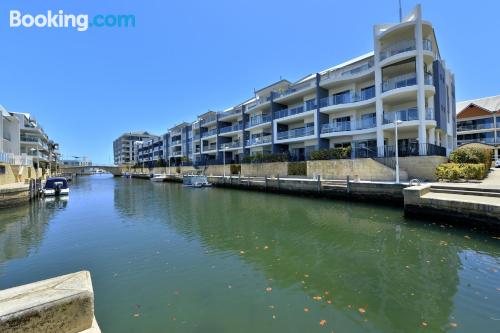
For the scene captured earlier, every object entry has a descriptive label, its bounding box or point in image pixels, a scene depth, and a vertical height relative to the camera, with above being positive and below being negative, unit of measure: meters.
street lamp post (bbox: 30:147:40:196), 51.01 +2.29
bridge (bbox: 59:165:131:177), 115.85 +1.12
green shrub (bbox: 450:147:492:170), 21.89 +0.67
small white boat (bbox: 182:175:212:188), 41.38 -2.16
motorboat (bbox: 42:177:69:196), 33.47 -2.10
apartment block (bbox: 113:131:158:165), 145.00 +15.73
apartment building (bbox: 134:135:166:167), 91.88 +7.24
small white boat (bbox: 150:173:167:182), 61.41 -2.05
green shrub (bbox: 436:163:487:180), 19.34 -0.64
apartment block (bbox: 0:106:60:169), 40.14 +6.47
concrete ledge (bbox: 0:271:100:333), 2.72 -1.53
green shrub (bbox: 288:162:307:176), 31.55 -0.29
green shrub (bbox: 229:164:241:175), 42.69 -0.16
